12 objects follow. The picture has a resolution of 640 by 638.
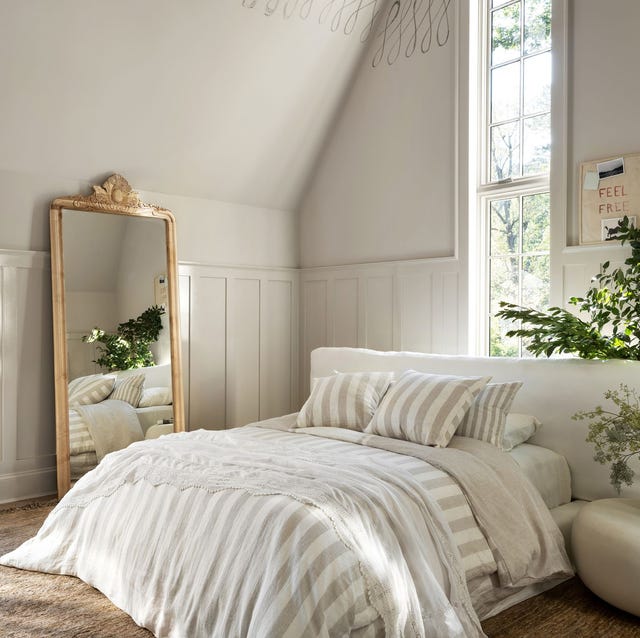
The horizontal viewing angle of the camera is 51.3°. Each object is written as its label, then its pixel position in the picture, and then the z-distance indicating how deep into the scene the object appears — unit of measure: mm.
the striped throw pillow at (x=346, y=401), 3529
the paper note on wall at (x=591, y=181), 3662
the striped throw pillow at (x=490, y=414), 3152
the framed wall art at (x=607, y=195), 3507
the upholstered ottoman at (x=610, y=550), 2475
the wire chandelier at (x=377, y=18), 4406
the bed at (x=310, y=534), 2047
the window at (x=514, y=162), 4090
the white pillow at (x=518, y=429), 3250
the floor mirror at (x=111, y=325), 4297
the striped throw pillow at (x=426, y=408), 3111
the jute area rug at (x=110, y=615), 2469
